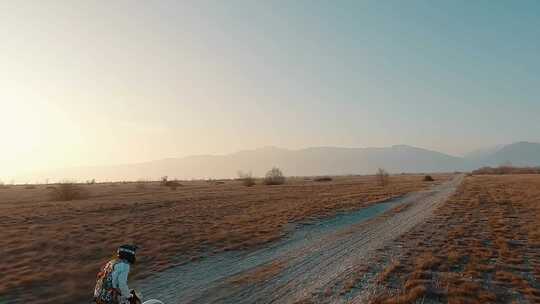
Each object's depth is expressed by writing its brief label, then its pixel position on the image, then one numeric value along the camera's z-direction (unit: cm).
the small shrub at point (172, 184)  9790
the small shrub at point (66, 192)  6306
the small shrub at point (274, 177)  10594
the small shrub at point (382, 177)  9008
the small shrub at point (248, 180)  10019
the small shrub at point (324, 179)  13005
